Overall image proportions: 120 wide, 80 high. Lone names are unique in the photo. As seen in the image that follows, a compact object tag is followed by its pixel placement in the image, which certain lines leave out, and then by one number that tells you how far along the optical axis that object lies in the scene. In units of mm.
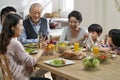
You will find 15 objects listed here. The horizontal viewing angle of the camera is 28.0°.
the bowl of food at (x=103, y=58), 2070
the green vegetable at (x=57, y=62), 2029
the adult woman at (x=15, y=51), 2072
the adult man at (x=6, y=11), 3402
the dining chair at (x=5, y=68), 1992
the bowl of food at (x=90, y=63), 1900
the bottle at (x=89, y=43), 2505
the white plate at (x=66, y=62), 2059
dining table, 1720
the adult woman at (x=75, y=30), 3094
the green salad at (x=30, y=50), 2461
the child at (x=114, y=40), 2515
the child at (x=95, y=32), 2898
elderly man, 3301
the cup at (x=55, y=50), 2448
